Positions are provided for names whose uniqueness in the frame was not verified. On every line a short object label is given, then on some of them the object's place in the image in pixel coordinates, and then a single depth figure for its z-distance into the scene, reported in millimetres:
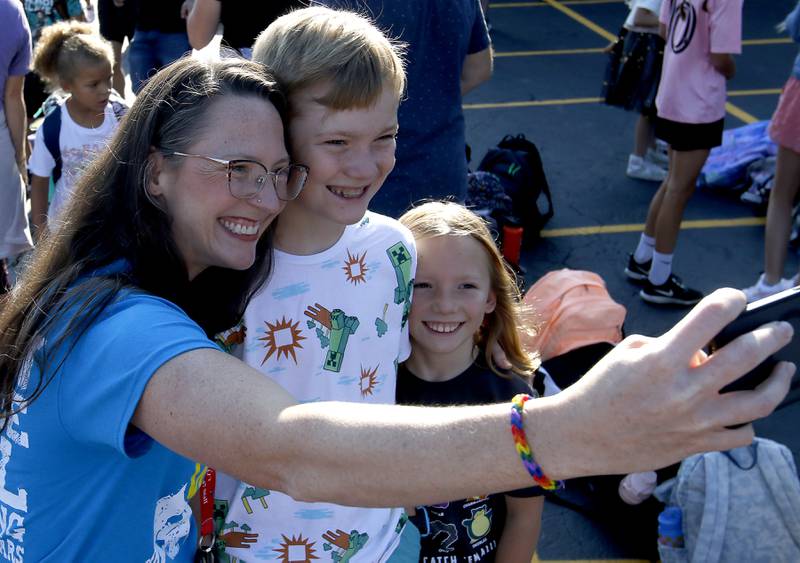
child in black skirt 5848
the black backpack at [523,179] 5664
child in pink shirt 4477
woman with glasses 1049
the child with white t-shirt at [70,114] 4039
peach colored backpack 3930
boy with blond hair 1823
